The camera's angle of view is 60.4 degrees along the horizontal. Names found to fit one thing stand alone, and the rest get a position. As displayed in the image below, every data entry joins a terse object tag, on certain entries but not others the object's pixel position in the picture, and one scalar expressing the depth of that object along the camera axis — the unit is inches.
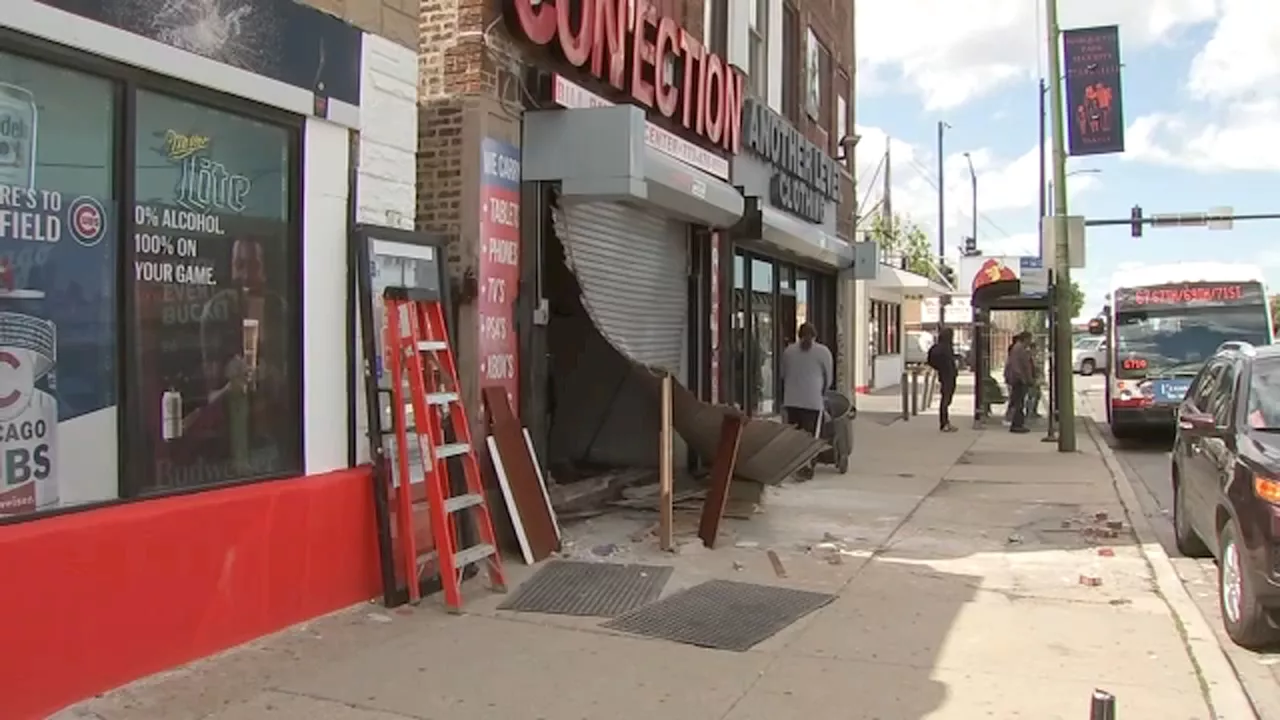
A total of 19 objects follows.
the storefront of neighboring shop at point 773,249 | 534.6
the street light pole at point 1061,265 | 630.5
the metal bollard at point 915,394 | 914.1
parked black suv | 226.7
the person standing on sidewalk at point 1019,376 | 769.9
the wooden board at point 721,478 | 334.6
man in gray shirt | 491.5
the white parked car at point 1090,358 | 1900.8
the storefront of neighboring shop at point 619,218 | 329.7
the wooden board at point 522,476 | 308.3
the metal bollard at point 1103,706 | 119.7
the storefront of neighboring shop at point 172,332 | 183.8
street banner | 631.8
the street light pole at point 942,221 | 1916.8
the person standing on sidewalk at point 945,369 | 772.0
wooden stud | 319.0
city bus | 679.7
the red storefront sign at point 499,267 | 310.5
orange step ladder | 253.6
